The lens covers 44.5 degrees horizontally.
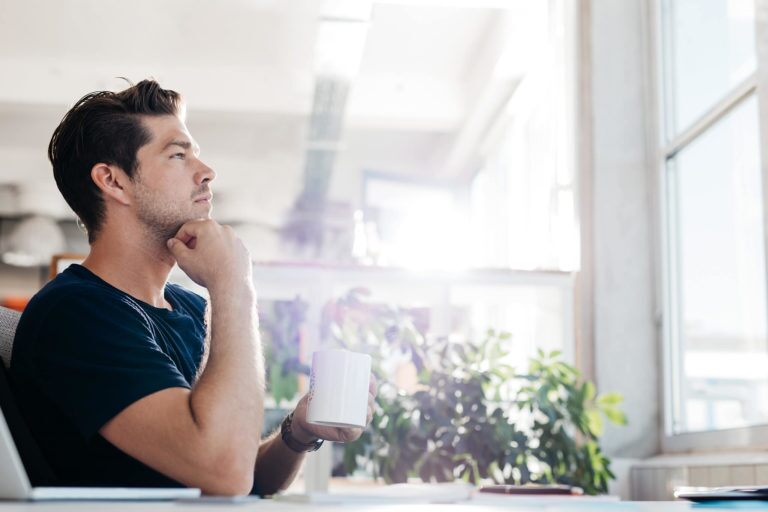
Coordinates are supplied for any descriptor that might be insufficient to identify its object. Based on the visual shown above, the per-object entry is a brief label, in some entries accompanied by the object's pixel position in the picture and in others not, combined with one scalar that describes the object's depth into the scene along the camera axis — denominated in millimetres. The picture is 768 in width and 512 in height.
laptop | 781
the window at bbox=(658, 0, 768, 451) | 2498
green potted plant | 2844
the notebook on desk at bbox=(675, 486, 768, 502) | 894
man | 1269
